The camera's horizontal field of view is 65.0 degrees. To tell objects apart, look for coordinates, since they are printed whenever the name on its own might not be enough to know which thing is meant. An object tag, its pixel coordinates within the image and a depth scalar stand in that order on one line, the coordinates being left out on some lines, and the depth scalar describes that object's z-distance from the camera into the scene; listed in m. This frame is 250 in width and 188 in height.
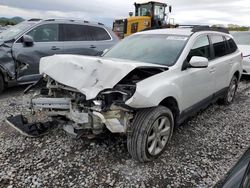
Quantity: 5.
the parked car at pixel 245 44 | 6.09
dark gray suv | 4.39
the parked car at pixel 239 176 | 1.17
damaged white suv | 2.24
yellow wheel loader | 10.66
